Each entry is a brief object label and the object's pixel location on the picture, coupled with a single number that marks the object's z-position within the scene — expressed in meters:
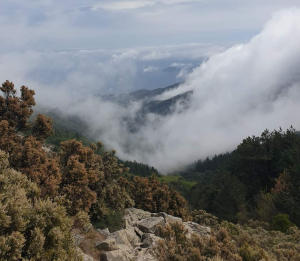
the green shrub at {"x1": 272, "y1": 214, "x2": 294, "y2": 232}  27.90
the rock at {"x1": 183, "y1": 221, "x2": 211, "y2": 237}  21.61
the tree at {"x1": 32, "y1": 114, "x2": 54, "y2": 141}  20.70
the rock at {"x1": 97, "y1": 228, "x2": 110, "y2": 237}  17.70
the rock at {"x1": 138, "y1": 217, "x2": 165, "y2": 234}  20.81
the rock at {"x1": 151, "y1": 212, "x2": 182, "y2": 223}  23.40
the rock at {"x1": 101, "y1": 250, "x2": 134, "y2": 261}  13.34
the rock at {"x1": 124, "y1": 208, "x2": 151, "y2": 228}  22.41
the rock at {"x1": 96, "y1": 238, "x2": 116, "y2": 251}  14.27
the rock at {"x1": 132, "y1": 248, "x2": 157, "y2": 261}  13.76
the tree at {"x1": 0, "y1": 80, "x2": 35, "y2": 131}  19.94
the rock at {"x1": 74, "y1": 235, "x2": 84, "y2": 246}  13.65
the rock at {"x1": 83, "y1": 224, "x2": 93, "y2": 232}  16.64
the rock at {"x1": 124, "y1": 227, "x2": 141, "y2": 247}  17.87
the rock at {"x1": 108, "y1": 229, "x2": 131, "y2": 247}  16.70
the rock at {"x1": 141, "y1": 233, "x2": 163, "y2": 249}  17.00
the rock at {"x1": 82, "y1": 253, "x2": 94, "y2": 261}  11.82
